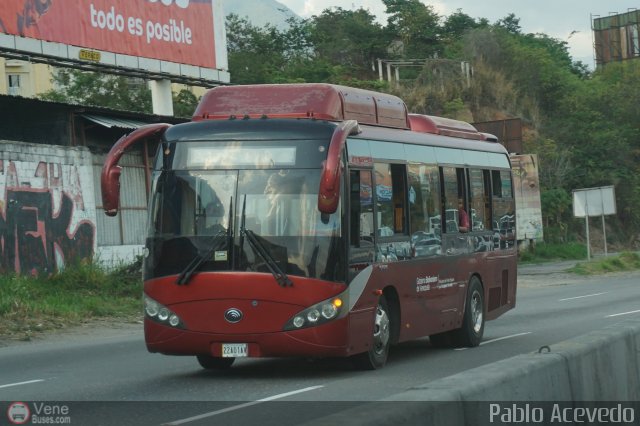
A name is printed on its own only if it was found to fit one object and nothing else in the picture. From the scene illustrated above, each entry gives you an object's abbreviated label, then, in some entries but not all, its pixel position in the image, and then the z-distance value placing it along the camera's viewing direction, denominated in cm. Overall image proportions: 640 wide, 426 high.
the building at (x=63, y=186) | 2552
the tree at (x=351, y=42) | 7419
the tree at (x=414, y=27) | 8088
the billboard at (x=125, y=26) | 2936
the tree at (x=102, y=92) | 4650
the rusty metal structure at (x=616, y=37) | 10650
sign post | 5156
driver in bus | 1283
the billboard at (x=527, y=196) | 5769
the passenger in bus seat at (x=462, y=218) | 1698
